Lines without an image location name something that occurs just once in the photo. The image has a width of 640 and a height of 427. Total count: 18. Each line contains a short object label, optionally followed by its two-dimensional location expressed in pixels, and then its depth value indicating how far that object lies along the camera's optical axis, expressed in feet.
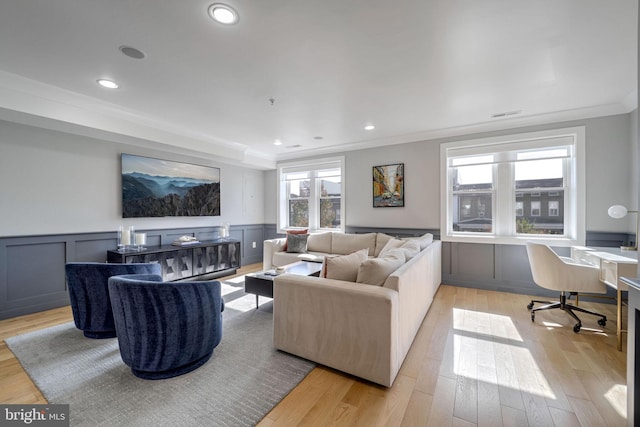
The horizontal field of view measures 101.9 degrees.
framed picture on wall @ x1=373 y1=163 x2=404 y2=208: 15.51
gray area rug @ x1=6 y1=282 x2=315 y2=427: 5.16
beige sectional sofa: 5.92
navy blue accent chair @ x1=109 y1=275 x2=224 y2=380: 5.94
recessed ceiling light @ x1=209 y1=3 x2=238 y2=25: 5.47
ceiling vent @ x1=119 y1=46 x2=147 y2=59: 6.85
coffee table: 9.92
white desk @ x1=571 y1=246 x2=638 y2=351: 7.58
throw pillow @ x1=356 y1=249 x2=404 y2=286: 6.64
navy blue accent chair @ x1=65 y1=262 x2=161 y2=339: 8.04
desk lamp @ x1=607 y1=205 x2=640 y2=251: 9.37
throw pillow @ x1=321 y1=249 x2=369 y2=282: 7.15
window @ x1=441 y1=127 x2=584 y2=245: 12.01
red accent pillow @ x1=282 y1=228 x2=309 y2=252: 18.16
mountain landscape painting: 13.35
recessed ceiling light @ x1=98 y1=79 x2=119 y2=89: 8.59
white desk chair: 8.77
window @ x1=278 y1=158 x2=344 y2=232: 18.48
